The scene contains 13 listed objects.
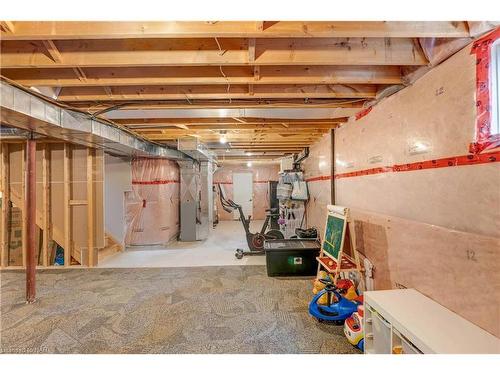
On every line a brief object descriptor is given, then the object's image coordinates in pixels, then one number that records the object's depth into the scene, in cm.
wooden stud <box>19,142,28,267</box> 383
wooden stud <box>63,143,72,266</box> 385
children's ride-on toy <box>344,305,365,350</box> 183
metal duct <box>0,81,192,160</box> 191
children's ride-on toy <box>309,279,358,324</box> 215
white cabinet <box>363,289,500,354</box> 111
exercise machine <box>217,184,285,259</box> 435
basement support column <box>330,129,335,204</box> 359
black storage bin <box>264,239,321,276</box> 332
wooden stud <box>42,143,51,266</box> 382
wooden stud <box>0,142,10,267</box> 381
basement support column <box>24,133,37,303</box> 272
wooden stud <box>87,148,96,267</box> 389
